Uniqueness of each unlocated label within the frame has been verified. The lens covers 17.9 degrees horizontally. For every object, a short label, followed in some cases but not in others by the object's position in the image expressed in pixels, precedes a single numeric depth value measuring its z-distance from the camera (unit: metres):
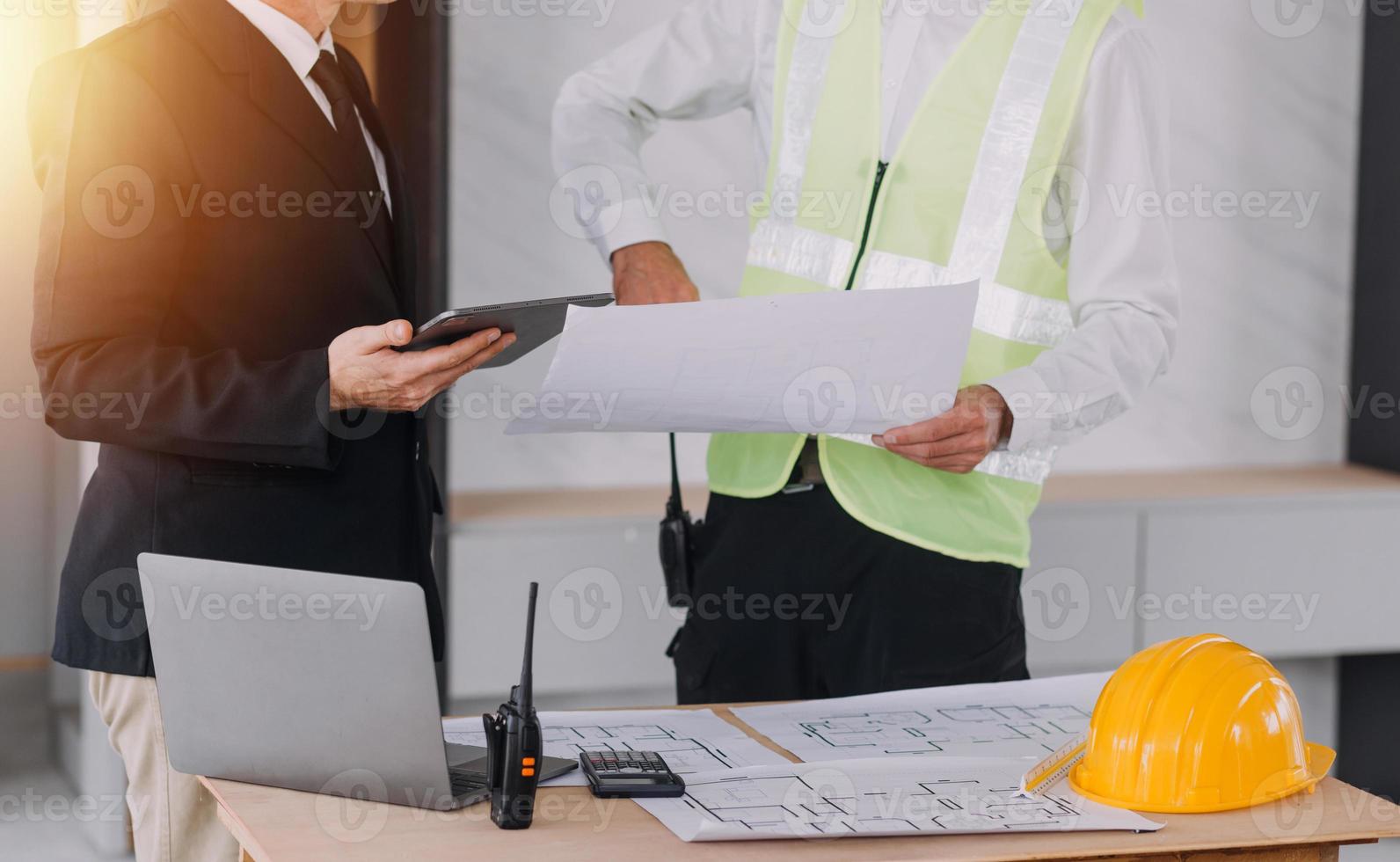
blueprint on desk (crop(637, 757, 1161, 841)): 4.74
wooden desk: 4.67
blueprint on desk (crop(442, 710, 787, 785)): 4.98
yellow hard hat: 4.81
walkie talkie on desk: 4.73
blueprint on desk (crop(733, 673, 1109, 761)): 5.06
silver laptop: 4.72
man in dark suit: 5.04
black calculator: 4.83
